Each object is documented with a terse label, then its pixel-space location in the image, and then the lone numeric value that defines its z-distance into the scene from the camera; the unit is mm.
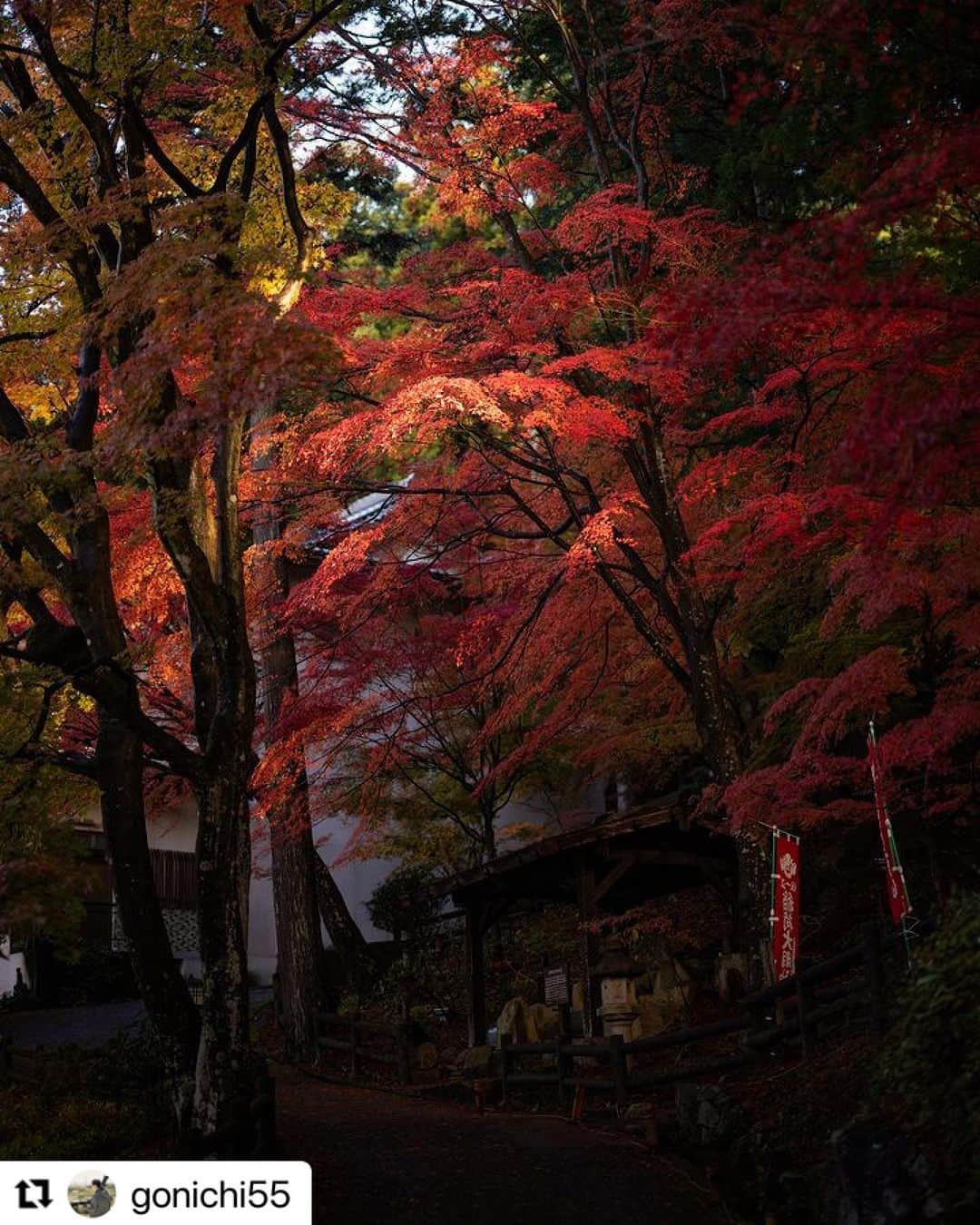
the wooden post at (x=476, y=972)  17172
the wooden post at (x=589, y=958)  15234
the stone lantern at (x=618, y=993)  15102
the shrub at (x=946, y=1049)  6926
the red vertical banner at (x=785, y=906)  11867
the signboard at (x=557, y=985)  17297
